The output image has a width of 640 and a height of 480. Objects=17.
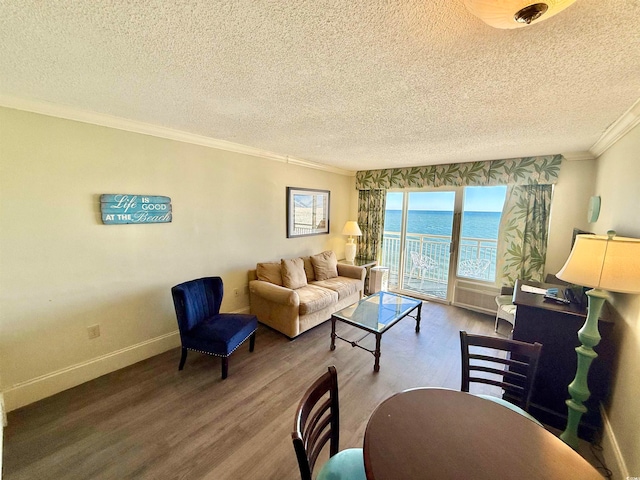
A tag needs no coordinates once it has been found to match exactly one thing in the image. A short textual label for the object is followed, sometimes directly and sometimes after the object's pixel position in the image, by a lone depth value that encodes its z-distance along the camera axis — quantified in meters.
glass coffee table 2.63
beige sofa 3.00
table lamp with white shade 4.71
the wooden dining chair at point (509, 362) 1.44
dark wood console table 1.75
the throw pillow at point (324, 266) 3.98
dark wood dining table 0.85
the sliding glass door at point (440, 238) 3.94
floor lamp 1.29
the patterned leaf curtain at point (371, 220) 4.92
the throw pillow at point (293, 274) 3.45
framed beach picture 3.95
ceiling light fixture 0.83
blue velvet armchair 2.31
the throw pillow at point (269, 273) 3.40
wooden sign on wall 2.25
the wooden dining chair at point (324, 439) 0.86
